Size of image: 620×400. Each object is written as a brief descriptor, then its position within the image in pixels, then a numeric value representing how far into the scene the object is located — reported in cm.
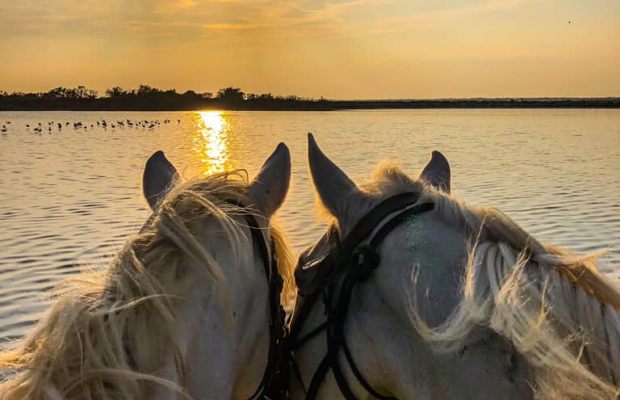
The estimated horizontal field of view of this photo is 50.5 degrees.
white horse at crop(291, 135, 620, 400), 131
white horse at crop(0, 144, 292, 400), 129
